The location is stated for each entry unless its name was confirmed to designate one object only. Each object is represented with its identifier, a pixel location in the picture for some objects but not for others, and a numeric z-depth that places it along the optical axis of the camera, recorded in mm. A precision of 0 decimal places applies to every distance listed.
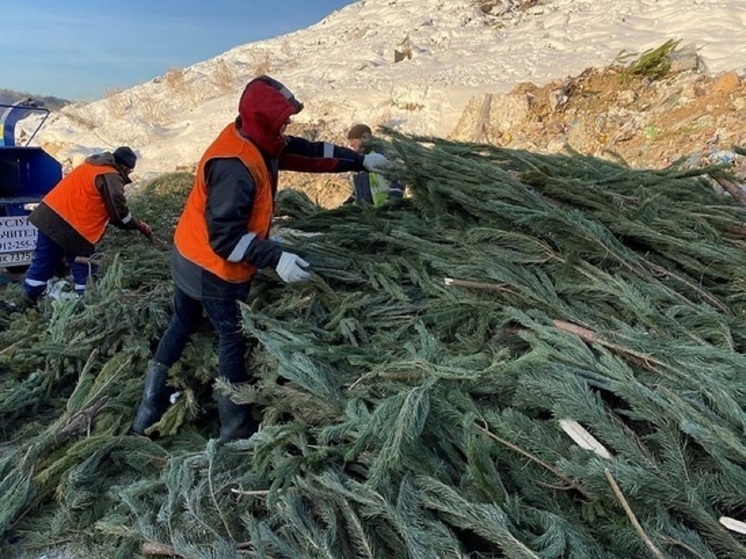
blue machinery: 6418
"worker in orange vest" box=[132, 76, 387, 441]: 3189
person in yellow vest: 5173
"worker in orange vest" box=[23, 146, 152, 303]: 5430
